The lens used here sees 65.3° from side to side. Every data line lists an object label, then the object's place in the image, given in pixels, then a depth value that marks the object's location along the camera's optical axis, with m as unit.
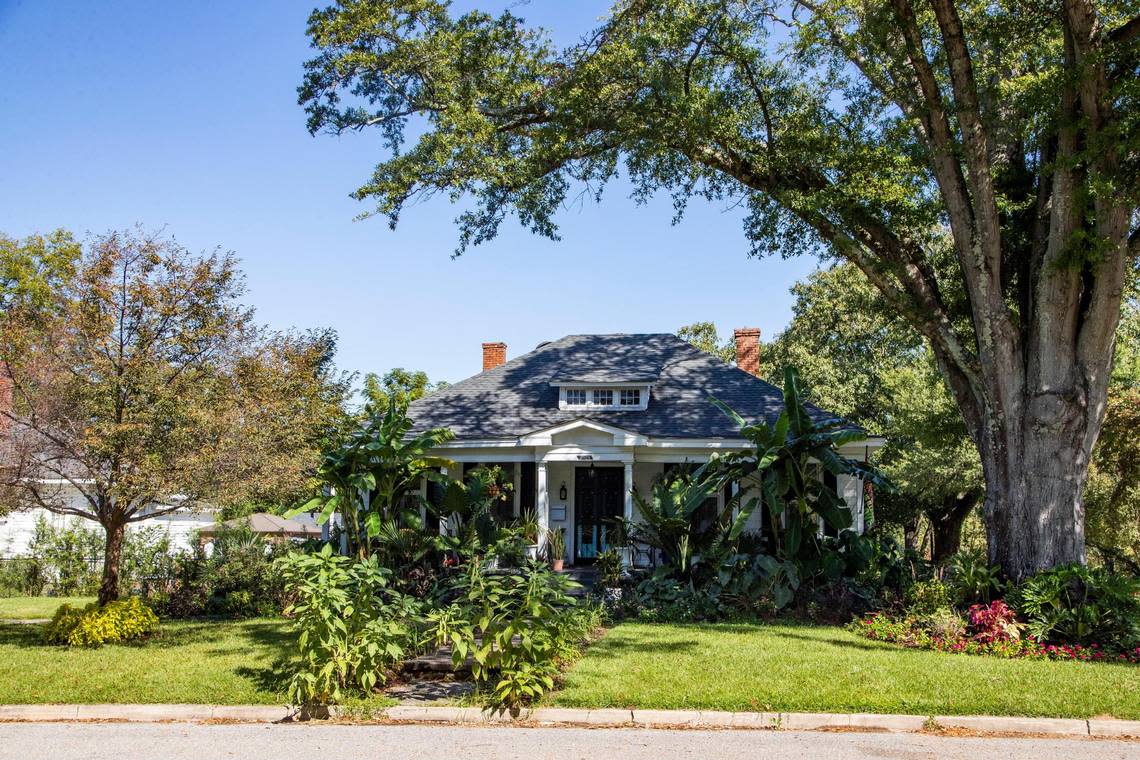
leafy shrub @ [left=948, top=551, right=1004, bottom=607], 11.92
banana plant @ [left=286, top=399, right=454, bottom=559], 13.96
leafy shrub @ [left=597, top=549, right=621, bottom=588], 15.09
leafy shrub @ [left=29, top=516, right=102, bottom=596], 20.30
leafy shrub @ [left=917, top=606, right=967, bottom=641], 11.03
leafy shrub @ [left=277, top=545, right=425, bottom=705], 8.55
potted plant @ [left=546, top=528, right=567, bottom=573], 17.12
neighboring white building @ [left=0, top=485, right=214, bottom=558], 22.58
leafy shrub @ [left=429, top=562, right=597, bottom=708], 8.45
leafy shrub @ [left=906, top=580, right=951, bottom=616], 11.84
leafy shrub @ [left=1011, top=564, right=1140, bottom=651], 10.78
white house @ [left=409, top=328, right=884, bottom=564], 17.95
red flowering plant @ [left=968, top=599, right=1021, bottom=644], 10.84
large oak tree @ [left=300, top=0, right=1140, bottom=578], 12.08
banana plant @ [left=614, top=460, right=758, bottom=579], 14.45
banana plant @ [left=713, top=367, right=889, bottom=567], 14.00
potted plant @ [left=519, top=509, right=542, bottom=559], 16.78
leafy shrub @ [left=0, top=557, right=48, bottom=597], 20.14
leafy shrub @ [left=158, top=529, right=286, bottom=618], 15.48
